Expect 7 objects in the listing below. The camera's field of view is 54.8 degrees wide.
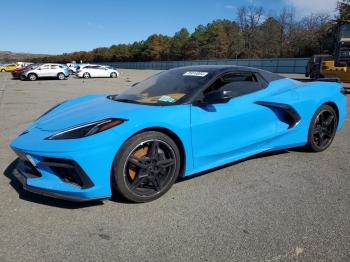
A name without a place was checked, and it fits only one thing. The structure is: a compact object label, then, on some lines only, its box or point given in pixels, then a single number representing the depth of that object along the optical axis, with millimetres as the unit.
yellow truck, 14824
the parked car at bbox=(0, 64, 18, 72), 54688
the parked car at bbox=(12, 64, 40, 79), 30470
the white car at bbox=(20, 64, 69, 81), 29625
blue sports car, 2943
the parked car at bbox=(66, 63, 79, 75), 43503
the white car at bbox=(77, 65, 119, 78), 33812
